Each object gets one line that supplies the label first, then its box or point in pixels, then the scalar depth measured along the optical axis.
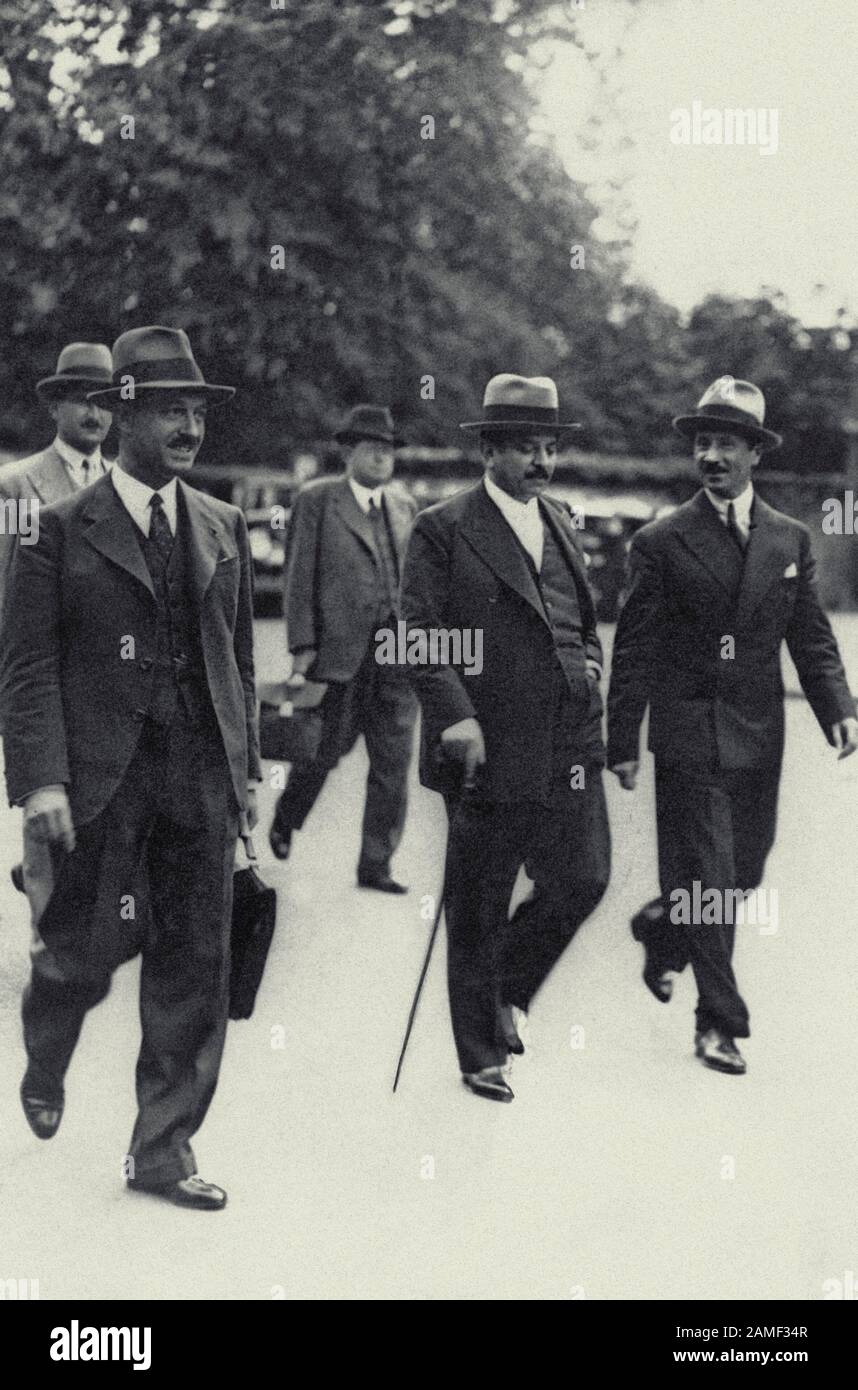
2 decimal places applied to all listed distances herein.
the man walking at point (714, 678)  6.20
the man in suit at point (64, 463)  7.23
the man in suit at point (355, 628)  8.72
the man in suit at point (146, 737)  4.78
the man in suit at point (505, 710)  5.81
